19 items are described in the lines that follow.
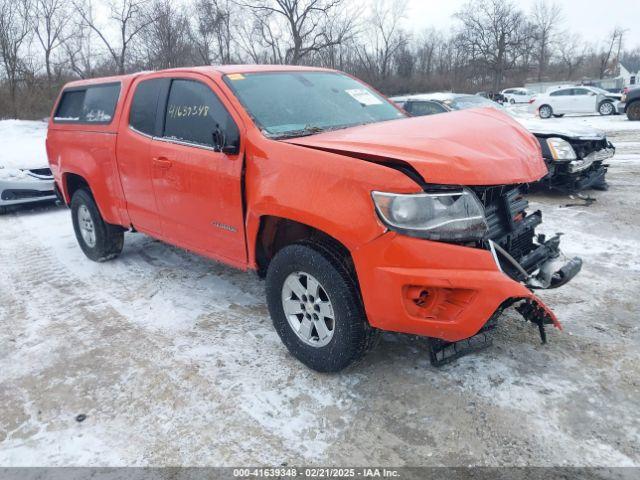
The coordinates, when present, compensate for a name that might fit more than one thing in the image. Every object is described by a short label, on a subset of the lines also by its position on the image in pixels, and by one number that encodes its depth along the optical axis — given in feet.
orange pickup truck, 8.18
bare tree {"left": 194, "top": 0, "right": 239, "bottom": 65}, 102.99
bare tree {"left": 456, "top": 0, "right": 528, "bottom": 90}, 169.99
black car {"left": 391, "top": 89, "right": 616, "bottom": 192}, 21.83
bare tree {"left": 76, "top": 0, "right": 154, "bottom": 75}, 94.90
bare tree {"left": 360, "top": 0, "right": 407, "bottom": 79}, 164.74
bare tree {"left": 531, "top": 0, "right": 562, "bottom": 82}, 213.87
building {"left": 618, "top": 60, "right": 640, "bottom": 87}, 194.92
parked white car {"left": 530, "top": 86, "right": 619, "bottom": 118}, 76.07
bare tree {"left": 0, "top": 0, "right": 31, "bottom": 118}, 74.13
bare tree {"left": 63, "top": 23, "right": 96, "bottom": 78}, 93.86
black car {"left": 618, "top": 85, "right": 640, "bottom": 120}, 57.00
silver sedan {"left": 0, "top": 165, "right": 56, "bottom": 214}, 25.09
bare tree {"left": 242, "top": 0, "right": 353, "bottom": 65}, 110.01
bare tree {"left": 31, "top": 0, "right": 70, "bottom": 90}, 86.91
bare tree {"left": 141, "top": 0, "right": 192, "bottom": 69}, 90.60
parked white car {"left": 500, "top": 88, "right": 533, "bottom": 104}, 131.64
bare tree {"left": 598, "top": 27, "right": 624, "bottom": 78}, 232.57
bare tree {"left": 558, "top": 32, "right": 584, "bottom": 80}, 239.09
